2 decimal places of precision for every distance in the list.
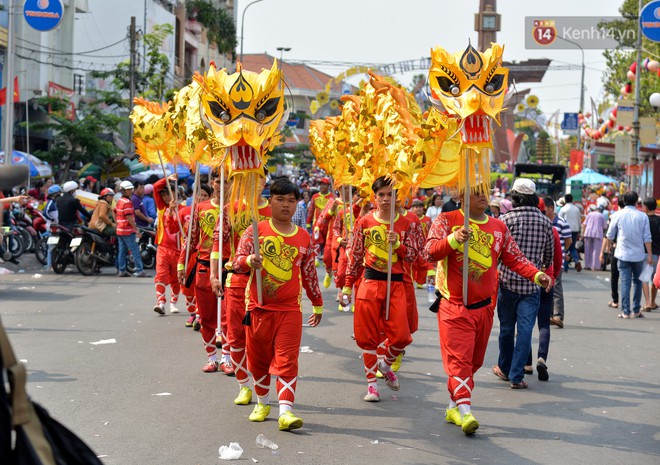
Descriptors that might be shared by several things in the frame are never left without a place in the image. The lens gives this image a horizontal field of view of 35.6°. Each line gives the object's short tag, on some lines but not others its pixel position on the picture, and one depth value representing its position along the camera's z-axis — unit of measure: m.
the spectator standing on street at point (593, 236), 23.72
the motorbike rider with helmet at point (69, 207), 19.75
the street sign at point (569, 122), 61.78
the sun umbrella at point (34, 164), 23.94
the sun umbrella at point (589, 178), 46.41
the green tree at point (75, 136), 28.44
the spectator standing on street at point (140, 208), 20.52
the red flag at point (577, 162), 58.25
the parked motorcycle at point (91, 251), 19.64
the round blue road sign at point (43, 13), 18.66
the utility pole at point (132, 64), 31.52
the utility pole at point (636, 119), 30.89
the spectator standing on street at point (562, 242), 12.05
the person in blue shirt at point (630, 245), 14.94
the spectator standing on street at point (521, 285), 9.37
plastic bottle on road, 6.85
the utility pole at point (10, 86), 17.55
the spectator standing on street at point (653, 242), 15.96
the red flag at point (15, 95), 25.55
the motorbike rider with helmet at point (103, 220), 19.84
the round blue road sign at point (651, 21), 21.75
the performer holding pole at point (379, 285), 8.73
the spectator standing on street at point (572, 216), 23.00
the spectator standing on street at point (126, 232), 18.56
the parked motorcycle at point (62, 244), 19.50
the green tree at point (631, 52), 38.56
